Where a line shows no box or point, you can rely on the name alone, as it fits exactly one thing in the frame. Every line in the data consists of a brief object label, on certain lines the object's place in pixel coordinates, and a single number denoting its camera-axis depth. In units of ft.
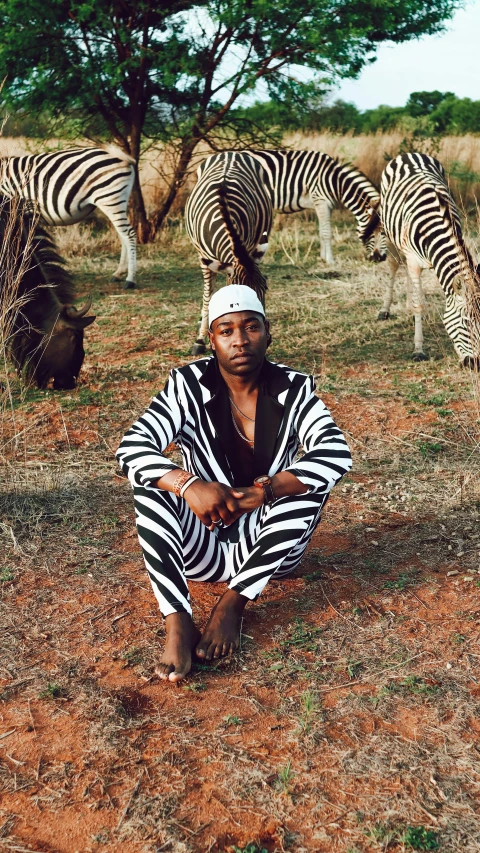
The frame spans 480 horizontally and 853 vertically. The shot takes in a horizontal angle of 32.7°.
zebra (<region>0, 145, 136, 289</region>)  36.96
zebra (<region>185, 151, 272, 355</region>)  22.52
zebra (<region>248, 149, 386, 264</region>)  41.24
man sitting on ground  10.73
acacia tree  40.75
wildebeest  23.26
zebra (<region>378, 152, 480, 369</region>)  23.99
